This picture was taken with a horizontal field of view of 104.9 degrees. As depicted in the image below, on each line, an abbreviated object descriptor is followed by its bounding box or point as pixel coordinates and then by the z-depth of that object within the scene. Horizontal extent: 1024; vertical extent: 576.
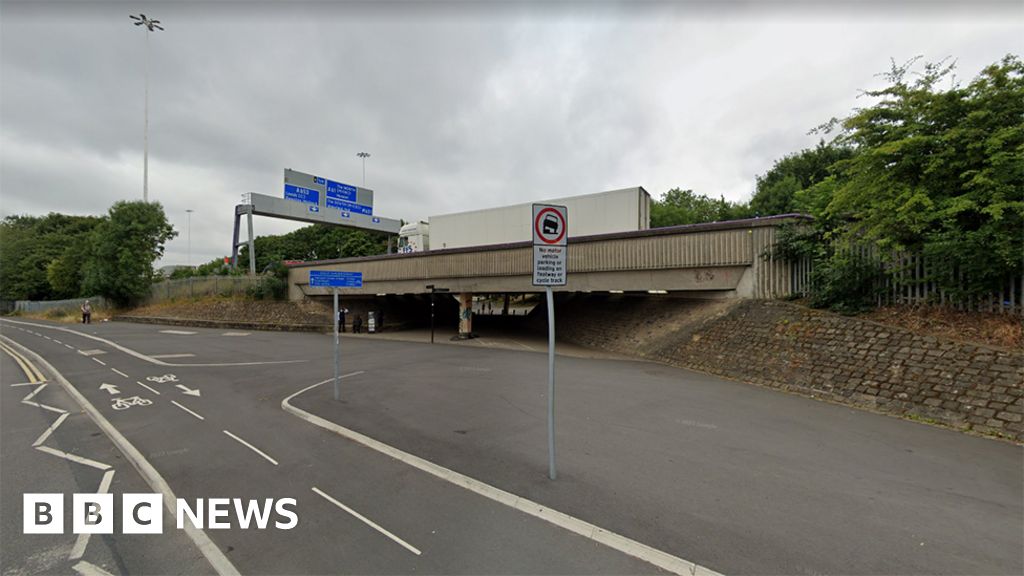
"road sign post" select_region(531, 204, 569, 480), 4.71
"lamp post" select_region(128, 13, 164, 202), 30.01
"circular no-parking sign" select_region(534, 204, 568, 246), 4.71
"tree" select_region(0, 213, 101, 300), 44.50
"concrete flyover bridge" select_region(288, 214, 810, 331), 12.34
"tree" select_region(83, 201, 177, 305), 33.50
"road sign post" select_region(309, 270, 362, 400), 8.71
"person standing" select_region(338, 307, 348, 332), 26.45
